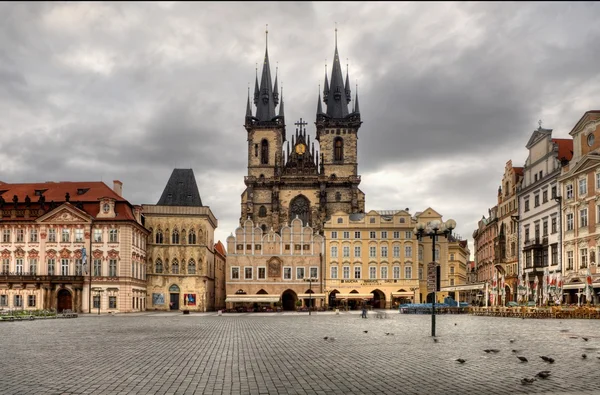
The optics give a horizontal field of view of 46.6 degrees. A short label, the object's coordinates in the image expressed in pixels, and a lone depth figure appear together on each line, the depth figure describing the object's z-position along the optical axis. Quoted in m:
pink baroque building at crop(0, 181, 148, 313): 74.56
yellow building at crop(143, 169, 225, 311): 83.69
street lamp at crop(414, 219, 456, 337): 26.95
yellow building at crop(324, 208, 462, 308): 89.81
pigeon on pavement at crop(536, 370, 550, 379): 13.59
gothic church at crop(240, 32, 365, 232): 108.38
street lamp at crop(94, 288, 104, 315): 73.92
